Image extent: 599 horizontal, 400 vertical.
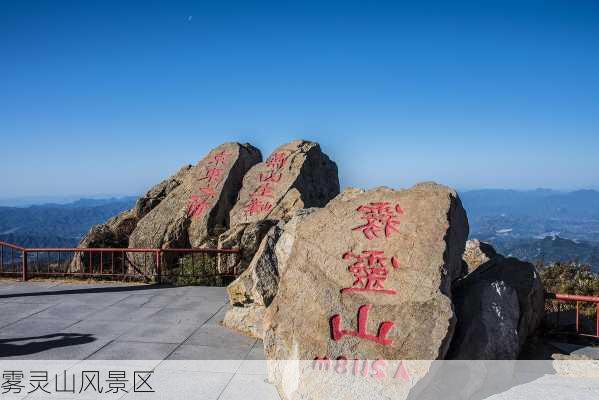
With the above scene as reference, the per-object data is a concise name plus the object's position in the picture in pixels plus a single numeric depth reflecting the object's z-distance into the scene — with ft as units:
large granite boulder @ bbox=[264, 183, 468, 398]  15.15
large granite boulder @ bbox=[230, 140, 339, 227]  37.70
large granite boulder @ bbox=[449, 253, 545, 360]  16.47
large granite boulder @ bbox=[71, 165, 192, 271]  40.89
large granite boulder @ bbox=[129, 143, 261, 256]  39.75
